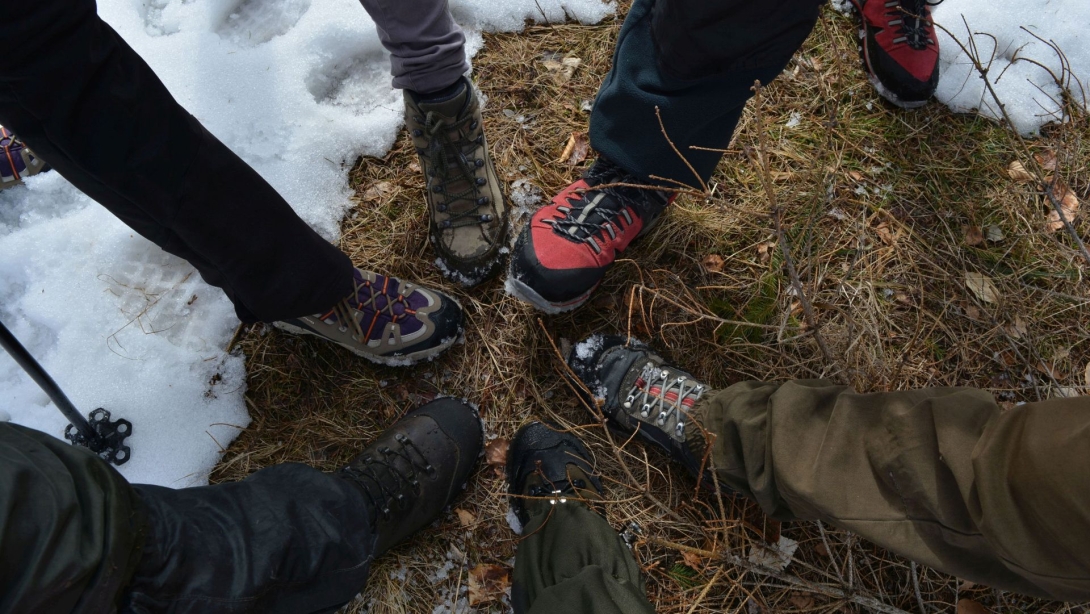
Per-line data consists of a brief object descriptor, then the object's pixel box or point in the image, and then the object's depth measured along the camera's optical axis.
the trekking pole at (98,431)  1.65
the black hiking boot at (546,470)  1.92
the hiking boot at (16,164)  2.10
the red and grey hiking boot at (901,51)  2.21
